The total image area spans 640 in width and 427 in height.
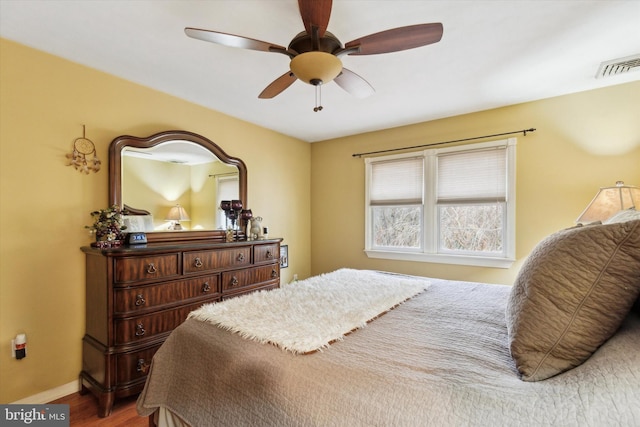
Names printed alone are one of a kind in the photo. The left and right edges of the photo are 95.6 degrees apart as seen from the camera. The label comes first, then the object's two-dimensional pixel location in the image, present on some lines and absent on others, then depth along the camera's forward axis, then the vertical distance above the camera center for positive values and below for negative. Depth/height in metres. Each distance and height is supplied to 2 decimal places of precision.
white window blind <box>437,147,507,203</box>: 3.19 +0.41
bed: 0.72 -0.50
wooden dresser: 2.02 -0.69
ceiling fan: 1.41 +0.89
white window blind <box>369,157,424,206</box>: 3.70 +0.40
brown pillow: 0.81 -0.26
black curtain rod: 3.03 +0.84
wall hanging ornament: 2.27 +0.45
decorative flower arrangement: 2.24 -0.11
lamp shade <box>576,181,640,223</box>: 2.23 +0.08
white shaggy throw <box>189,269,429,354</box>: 1.20 -0.51
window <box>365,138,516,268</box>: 3.18 +0.08
